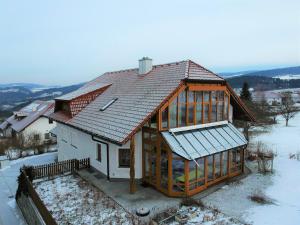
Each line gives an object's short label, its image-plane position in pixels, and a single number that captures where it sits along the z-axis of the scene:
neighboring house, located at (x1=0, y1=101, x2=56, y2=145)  42.89
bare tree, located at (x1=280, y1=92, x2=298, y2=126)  42.33
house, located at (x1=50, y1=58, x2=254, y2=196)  13.34
